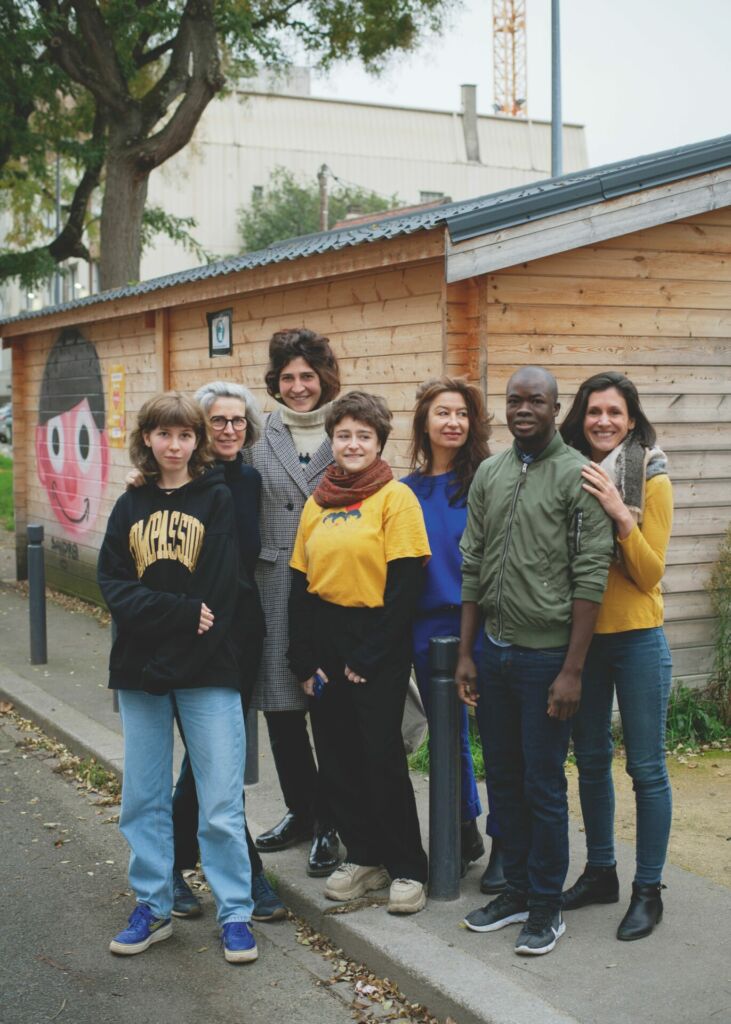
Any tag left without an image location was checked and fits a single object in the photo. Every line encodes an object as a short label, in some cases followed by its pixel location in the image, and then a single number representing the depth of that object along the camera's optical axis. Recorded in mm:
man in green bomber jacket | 3799
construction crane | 73062
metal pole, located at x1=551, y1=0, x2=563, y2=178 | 16297
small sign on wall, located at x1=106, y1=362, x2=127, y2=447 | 11109
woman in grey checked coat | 4637
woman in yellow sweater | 3924
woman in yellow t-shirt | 4207
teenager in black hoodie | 4031
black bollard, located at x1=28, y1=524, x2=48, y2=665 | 8820
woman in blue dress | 4414
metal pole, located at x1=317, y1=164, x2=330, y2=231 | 35609
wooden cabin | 6191
